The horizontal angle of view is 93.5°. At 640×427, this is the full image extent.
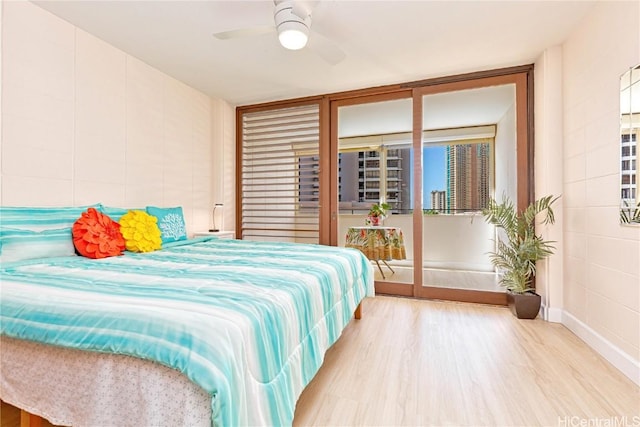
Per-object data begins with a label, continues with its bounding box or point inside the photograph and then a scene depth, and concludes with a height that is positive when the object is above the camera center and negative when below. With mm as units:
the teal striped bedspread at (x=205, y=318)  847 -346
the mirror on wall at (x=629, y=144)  1737 +428
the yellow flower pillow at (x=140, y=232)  2279 -138
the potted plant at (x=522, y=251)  2654 -318
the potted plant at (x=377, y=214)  4133 +12
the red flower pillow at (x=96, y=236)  2016 -153
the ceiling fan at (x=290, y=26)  1849 +1191
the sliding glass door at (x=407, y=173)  3324 +541
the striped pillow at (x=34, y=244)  1738 -186
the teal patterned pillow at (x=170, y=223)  2725 -82
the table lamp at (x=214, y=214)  3947 +4
